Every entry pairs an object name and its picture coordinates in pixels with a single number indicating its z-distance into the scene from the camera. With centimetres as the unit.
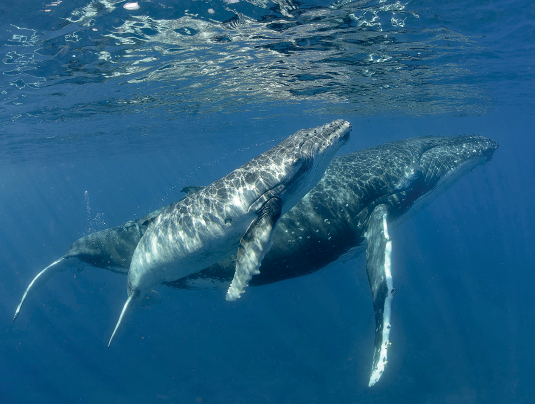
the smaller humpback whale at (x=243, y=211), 562
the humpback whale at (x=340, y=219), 884
